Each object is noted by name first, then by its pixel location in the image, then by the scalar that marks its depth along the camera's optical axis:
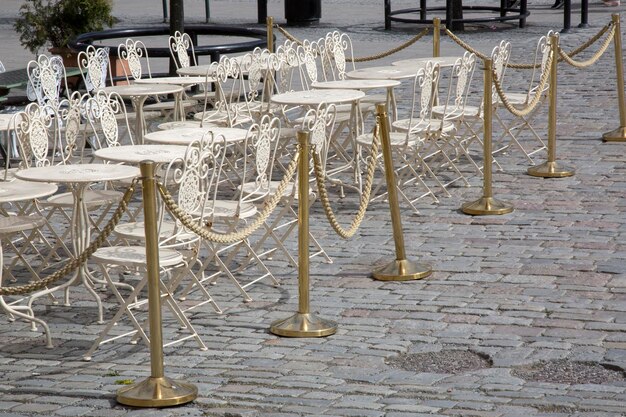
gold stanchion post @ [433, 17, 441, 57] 14.34
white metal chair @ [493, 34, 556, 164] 12.21
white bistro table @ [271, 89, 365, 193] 10.49
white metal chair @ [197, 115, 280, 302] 8.09
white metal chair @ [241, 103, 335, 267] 8.52
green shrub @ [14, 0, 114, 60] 16.67
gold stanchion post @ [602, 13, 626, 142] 13.39
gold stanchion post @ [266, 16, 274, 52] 15.02
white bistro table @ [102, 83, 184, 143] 11.24
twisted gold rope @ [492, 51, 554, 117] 11.77
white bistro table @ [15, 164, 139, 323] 7.54
